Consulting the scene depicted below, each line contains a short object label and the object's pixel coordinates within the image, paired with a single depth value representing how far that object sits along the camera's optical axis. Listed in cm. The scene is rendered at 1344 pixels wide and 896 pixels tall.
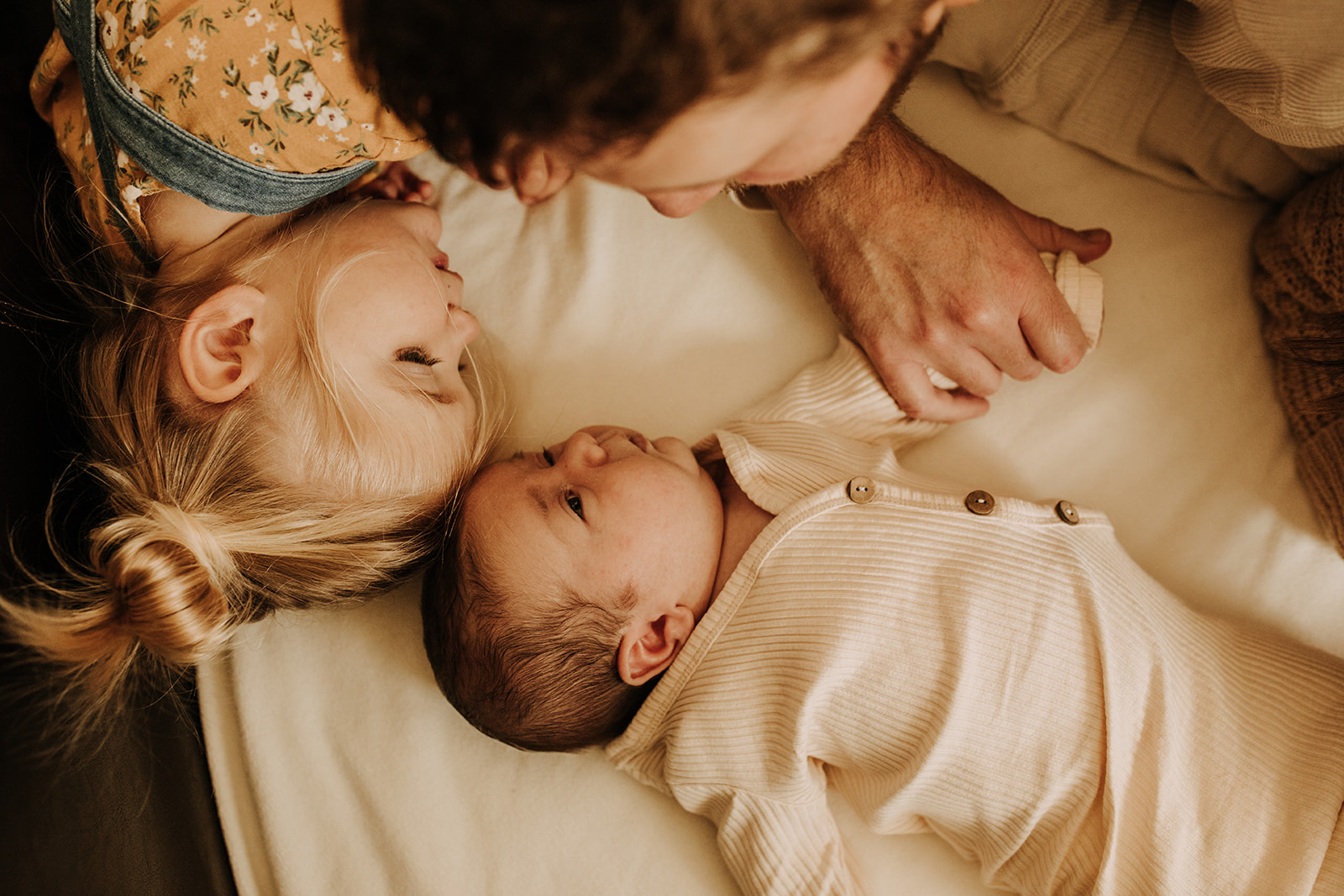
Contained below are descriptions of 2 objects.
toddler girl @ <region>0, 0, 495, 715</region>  81
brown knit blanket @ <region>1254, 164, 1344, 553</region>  88
